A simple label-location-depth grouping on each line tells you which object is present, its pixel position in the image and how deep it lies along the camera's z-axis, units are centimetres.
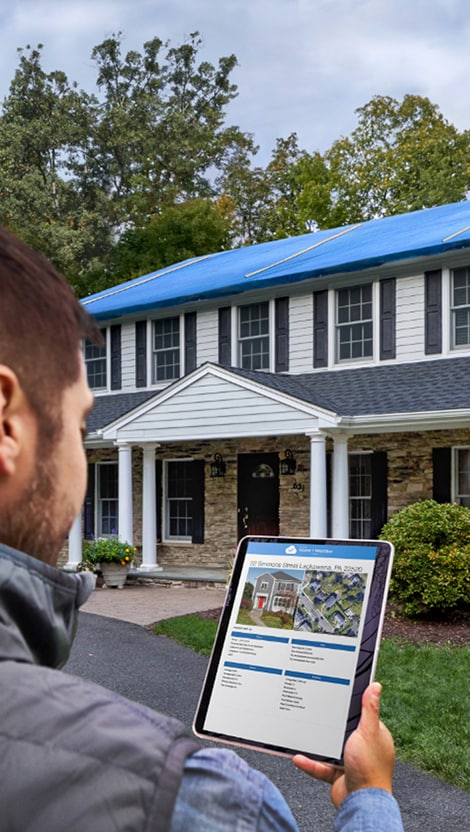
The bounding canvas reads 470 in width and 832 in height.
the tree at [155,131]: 3638
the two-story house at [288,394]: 1425
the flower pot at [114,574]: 1592
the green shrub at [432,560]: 1105
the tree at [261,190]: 3522
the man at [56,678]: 81
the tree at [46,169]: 3175
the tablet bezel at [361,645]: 174
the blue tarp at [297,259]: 1494
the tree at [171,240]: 3070
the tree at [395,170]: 3050
